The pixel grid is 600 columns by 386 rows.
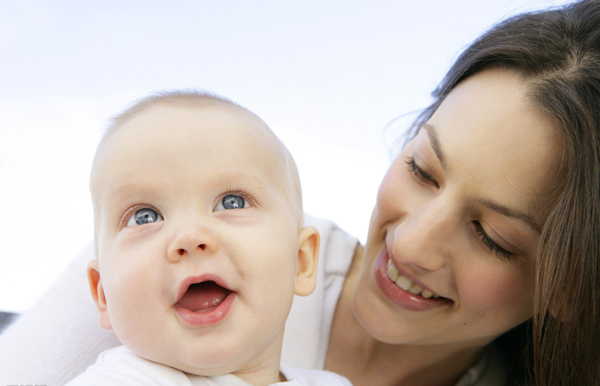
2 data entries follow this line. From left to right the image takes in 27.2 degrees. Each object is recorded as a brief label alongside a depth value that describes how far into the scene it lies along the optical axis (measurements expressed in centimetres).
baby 58
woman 66
